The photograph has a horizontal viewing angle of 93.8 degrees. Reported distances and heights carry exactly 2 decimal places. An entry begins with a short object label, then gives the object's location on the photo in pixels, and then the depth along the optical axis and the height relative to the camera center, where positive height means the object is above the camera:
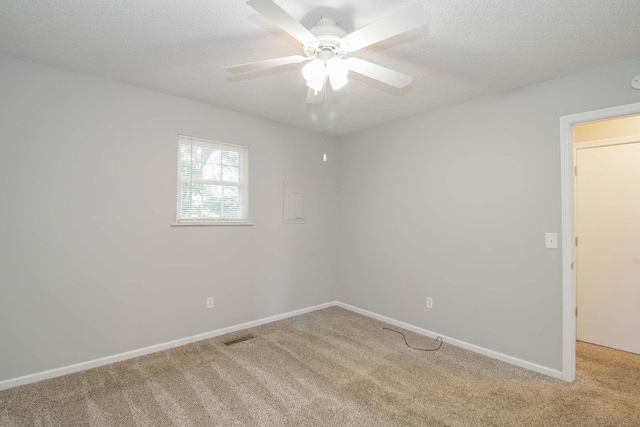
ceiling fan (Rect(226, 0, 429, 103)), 1.34 +0.93
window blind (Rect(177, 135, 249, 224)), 3.15 +0.39
